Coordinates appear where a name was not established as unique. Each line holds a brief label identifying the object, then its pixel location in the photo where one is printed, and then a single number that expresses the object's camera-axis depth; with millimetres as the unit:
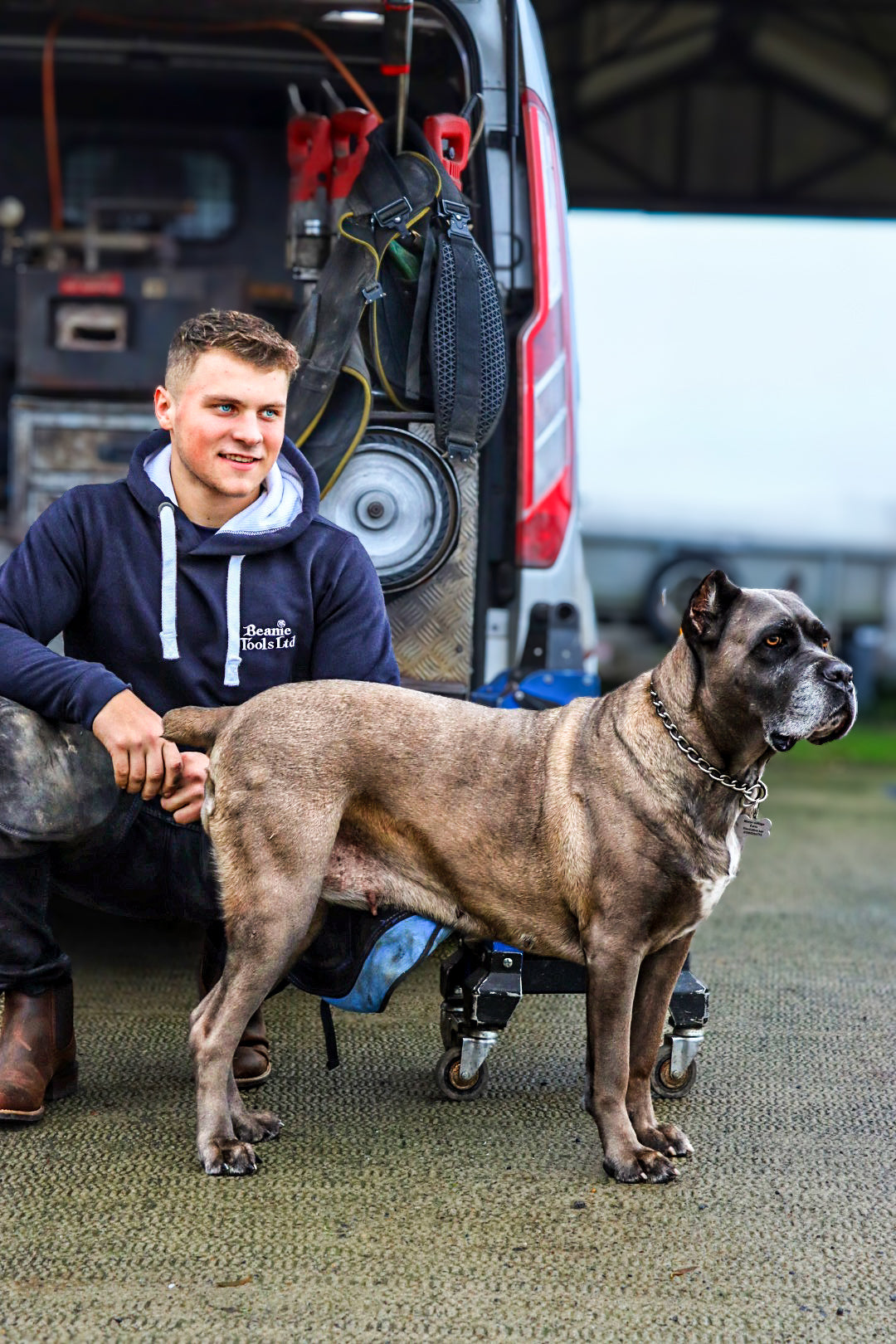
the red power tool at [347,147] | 3750
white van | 3582
